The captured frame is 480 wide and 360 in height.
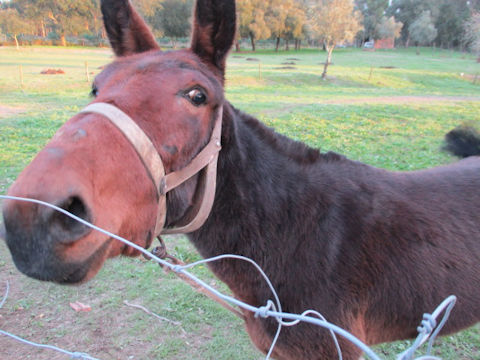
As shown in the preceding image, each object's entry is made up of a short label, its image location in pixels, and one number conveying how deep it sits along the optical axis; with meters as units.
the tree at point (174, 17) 51.84
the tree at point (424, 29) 63.25
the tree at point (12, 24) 58.22
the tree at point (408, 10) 72.44
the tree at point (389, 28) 67.31
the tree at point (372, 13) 75.12
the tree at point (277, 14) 53.28
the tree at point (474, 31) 26.88
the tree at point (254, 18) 51.34
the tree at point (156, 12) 45.51
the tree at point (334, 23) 28.52
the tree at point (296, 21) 54.19
